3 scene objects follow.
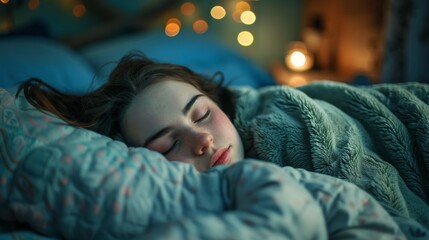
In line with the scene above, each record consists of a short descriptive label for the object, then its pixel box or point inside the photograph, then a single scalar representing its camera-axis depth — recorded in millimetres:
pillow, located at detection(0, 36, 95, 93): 1591
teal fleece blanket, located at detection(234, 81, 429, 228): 766
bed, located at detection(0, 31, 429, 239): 521
